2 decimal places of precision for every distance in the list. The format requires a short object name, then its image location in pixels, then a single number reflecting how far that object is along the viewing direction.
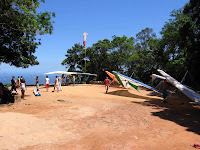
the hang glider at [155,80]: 20.86
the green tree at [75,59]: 33.81
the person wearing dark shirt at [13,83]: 14.29
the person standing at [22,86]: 11.52
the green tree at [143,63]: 28.14
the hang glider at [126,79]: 13.88
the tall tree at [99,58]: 31.44
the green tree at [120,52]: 30.64
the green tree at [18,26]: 9.91
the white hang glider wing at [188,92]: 8.42
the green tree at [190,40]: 11.85
